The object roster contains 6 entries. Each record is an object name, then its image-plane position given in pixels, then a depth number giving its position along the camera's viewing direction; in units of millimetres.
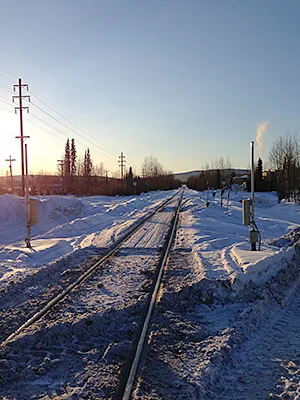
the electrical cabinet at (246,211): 10625
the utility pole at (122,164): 87588
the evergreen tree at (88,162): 98762
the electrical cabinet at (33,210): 13406
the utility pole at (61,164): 84056
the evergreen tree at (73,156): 98062
